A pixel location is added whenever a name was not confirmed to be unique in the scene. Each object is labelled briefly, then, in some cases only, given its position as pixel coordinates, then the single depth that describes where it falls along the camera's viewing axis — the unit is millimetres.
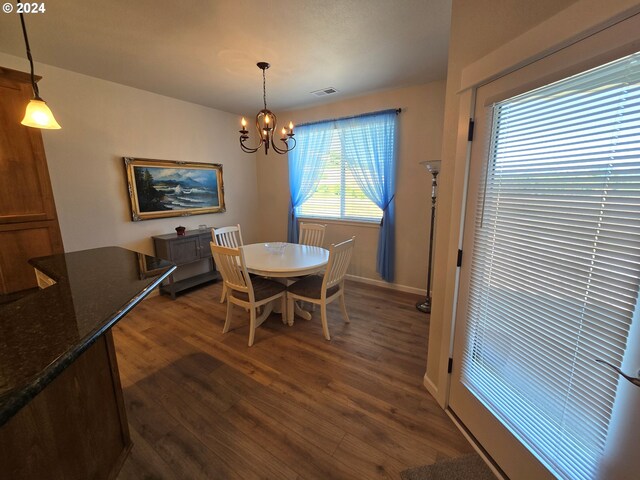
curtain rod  3447
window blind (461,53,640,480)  863
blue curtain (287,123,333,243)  4137
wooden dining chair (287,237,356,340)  2480
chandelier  2551
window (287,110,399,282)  3629
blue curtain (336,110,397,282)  3570
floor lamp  3094
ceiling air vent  3421
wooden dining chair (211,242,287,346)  2357
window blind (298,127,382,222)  3971
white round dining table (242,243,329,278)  2504
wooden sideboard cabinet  3459
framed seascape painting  3367
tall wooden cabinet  2076
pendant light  1519
